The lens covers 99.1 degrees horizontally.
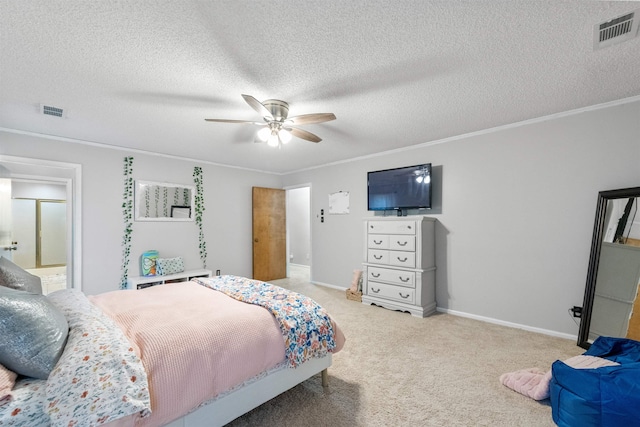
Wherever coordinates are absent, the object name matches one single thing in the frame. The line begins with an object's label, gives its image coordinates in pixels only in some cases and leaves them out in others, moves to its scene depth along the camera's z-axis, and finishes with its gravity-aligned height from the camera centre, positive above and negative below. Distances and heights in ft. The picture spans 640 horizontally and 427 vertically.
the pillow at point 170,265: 14.10 -2.66
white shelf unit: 13.07 -3.20
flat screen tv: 12.60 +1.30
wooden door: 18.44 -1.34
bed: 3.54 -2.35
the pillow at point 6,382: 3.30 -2.13
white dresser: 11.93 -2.31
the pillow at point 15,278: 5.47 -1.31
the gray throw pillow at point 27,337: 3.61 -1.68
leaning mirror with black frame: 7.80 -1.76
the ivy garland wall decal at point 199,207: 15.92 +0.46
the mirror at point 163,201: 14.02 +0.74
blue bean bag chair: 4.68 -3.35
